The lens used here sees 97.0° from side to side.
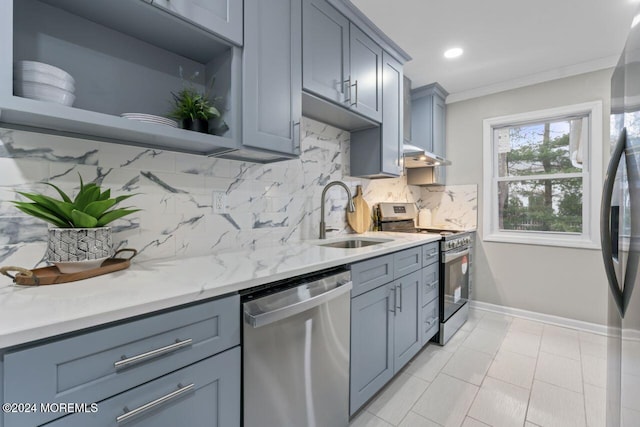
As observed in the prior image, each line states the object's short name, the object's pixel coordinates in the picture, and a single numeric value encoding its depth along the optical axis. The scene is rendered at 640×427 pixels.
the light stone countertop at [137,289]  0.63
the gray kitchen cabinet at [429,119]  3.23
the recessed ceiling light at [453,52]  2.45
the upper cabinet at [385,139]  2.35
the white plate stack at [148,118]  1.07
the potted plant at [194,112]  1.27
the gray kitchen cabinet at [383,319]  1.53
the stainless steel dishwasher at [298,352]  1.01
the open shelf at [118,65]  0.96
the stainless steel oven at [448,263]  2.48
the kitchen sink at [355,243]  2.22
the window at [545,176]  2.75
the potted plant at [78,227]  0.94
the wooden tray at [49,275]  0.89
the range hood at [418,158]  2.66
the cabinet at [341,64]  1.67
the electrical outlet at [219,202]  1.57
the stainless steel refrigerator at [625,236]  0.67
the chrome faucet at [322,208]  2.12
